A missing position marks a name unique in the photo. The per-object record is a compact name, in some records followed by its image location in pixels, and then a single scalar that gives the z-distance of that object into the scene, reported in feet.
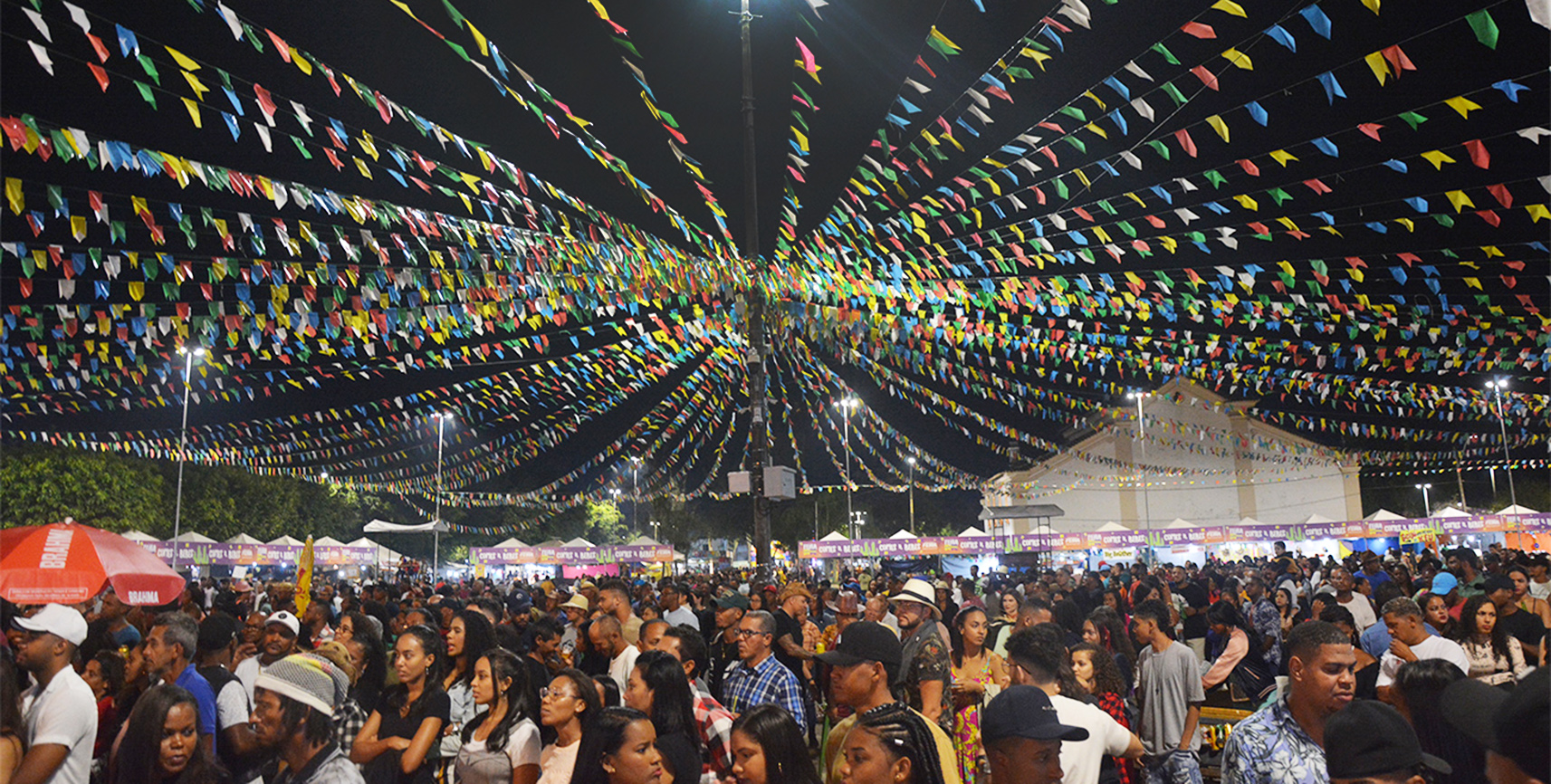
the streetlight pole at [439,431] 90.33
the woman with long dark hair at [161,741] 12.72
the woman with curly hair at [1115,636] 25.67
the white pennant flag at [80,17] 20.75
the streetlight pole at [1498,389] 87.80
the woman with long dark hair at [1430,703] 12.84
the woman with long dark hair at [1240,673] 21.99
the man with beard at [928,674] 15.84
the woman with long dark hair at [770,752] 10.53
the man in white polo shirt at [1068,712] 12.74
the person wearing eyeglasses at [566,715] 13.55
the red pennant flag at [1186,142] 30.89
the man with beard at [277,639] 22.68
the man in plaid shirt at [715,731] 14.47
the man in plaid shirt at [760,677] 16.44
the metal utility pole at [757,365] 36.35
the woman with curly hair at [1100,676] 17.33
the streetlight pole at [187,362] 56.38
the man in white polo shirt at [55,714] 12.99
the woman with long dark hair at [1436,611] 25.42
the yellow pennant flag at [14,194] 25.65
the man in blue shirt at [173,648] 17.80
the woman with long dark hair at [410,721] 15.31
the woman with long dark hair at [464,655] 17.95
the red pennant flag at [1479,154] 27.94
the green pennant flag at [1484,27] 21.58
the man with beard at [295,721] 12.37
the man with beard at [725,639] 25.89
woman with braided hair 9.55
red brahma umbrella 22.75
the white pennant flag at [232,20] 22.58
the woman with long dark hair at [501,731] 14.05
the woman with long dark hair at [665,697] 13.87
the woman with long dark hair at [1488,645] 20.30
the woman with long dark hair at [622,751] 11.55
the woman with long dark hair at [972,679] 16.85
